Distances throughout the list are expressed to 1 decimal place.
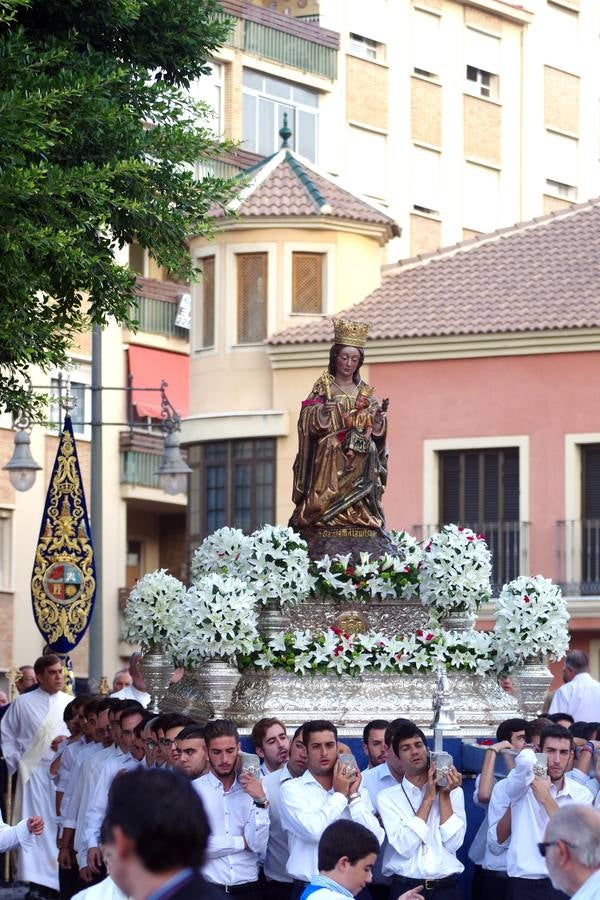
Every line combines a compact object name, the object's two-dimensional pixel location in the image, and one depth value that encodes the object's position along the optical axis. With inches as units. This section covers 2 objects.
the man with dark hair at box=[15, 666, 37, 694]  831.1
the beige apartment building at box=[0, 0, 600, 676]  1360.7
